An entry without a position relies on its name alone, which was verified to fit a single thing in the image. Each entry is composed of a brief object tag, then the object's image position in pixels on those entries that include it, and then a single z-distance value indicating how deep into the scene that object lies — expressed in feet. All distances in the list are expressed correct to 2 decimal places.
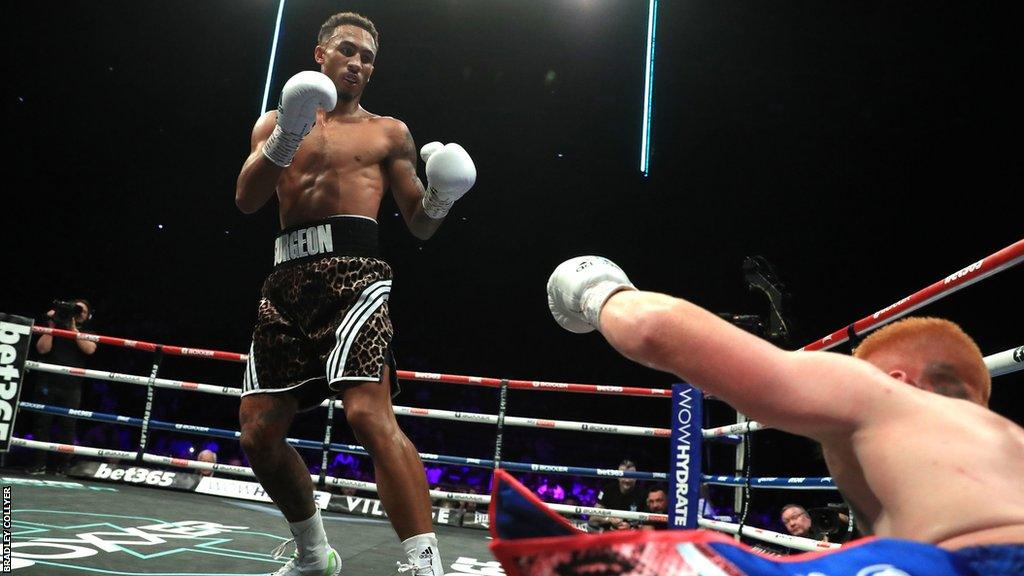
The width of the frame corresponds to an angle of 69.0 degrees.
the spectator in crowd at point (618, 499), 17.29
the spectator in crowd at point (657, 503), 17.26
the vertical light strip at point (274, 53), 27.37
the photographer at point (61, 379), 15.97
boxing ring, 6.14
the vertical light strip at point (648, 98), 27.58
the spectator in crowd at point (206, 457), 19.76
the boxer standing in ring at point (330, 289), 6.05
